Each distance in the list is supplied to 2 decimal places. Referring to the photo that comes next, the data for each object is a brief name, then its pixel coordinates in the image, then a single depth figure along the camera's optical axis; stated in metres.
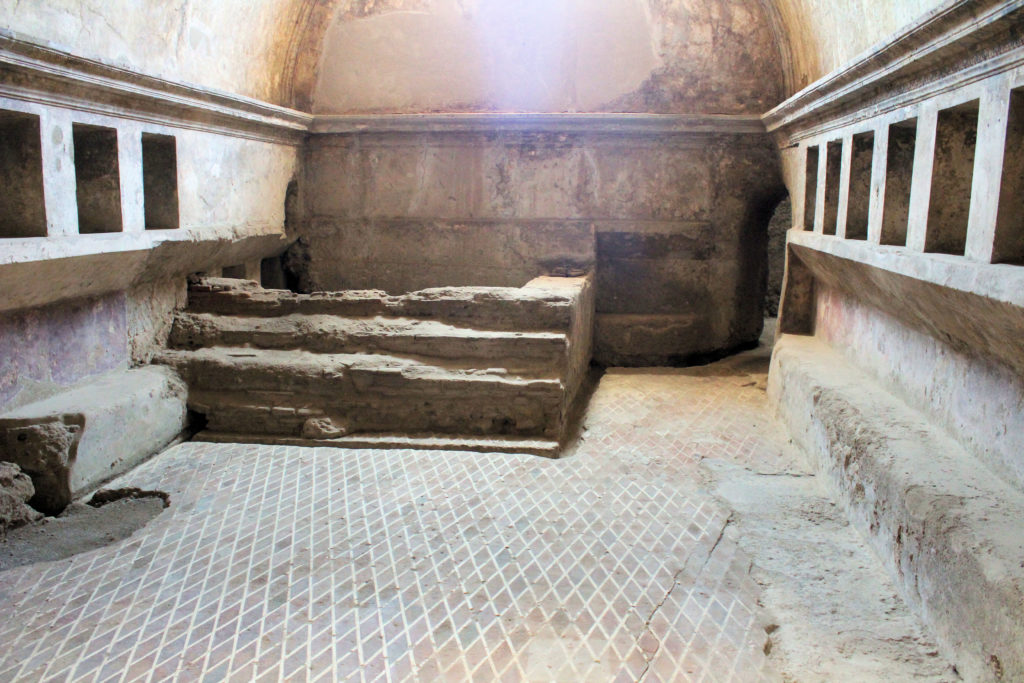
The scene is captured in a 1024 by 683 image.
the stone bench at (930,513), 2.43
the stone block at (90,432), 4.00
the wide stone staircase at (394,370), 5.16
